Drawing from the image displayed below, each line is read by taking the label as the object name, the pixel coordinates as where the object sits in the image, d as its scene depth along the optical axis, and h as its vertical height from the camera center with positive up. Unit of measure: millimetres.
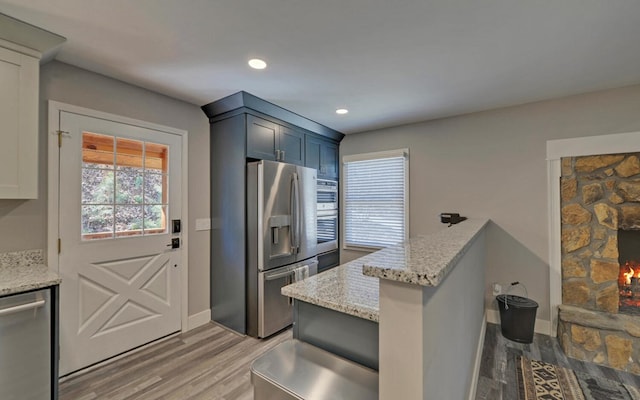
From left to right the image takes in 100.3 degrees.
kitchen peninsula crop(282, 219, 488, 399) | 792 -422
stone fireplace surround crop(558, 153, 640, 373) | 2361 -489
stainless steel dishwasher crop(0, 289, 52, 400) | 1397 -774
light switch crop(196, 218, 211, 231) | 2988 -239
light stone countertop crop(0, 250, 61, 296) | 1466 -445
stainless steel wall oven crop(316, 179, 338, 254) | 3789 -195
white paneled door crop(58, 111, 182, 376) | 2133 -306
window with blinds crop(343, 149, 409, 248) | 3727 +60
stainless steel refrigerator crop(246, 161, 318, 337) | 2717 -401
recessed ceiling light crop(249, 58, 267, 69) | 2035 +1087
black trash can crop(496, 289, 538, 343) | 2609 -1163
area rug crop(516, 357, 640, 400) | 1936 -1411
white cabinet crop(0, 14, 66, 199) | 1645 +644
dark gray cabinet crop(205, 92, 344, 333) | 2766 +306
